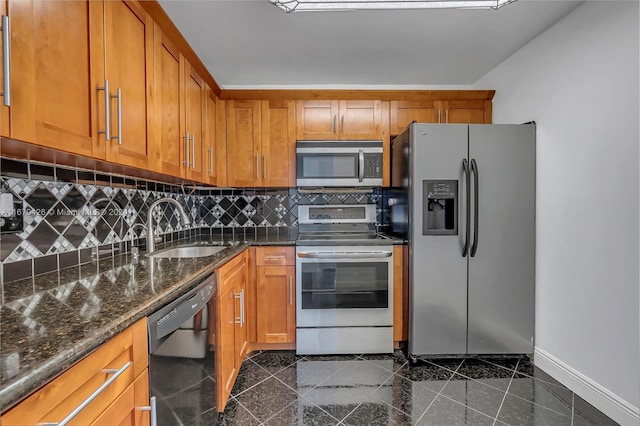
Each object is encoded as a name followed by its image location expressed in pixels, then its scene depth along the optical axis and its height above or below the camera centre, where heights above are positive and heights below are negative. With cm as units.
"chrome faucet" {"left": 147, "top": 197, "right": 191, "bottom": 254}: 177 -11
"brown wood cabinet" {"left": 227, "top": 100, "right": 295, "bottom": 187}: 271 +61
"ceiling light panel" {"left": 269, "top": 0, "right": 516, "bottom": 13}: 150 +105
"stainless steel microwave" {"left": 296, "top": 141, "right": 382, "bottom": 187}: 260 +41
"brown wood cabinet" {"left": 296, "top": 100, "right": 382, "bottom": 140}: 272 +82
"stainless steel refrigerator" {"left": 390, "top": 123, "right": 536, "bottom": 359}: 220 -21
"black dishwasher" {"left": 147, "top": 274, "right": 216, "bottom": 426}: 96 -55
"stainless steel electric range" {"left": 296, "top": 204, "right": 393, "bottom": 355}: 235 -68
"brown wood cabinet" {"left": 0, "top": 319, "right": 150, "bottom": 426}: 55 -40
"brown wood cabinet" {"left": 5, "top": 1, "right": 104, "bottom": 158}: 82 +43
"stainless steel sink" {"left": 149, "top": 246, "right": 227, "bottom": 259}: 210 -30
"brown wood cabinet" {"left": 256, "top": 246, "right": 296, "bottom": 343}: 238 -70
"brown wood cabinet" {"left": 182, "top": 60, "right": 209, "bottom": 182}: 196 +62
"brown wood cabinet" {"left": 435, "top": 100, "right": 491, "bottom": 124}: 275 +90
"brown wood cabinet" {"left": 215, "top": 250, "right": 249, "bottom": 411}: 159 -69
